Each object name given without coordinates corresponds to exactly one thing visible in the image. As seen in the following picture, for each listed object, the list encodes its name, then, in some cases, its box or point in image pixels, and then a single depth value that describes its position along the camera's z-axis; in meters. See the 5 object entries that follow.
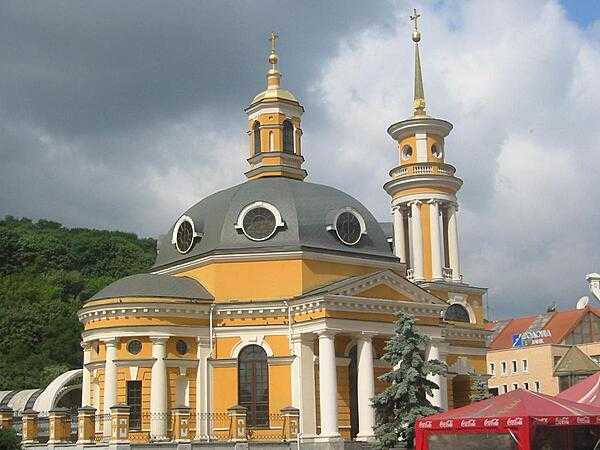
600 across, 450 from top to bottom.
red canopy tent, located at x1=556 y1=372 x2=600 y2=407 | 22.61
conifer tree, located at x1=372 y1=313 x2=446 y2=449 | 30.48
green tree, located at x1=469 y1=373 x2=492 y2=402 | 39.73
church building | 36.97
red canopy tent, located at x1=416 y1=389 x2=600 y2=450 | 19.67
